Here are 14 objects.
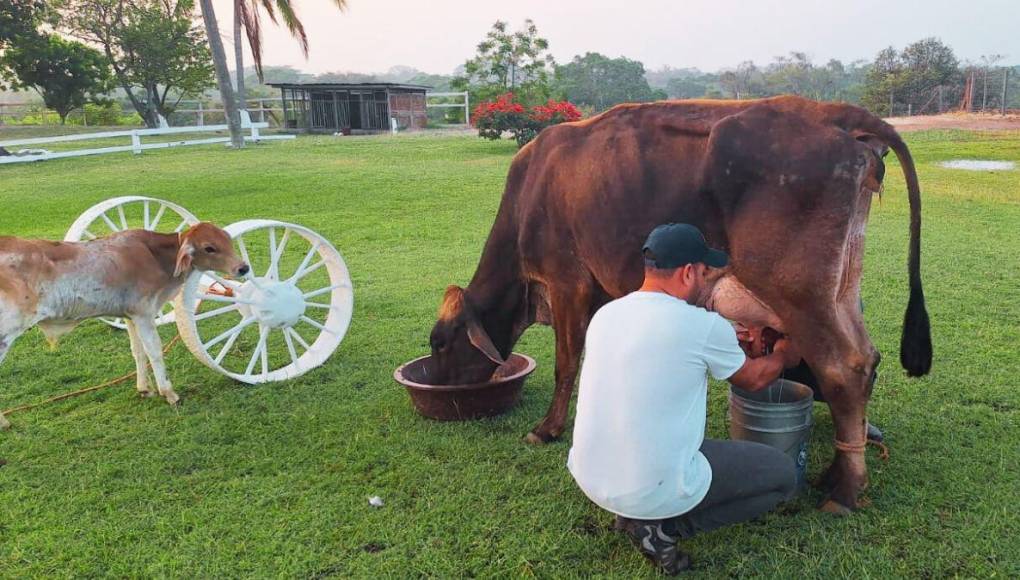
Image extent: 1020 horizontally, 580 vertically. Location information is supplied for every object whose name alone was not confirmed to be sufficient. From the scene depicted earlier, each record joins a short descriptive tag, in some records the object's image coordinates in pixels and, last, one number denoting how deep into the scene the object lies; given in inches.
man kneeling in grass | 110.7
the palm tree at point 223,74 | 845.2
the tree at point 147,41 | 1469.0
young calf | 179.6
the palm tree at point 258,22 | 977.5
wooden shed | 1310.3
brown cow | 134.6
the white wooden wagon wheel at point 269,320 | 204.7
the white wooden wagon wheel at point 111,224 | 230.8
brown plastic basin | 181.3
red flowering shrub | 815.1
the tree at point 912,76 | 1237.1
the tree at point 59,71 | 1294.3
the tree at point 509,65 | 1047.0
